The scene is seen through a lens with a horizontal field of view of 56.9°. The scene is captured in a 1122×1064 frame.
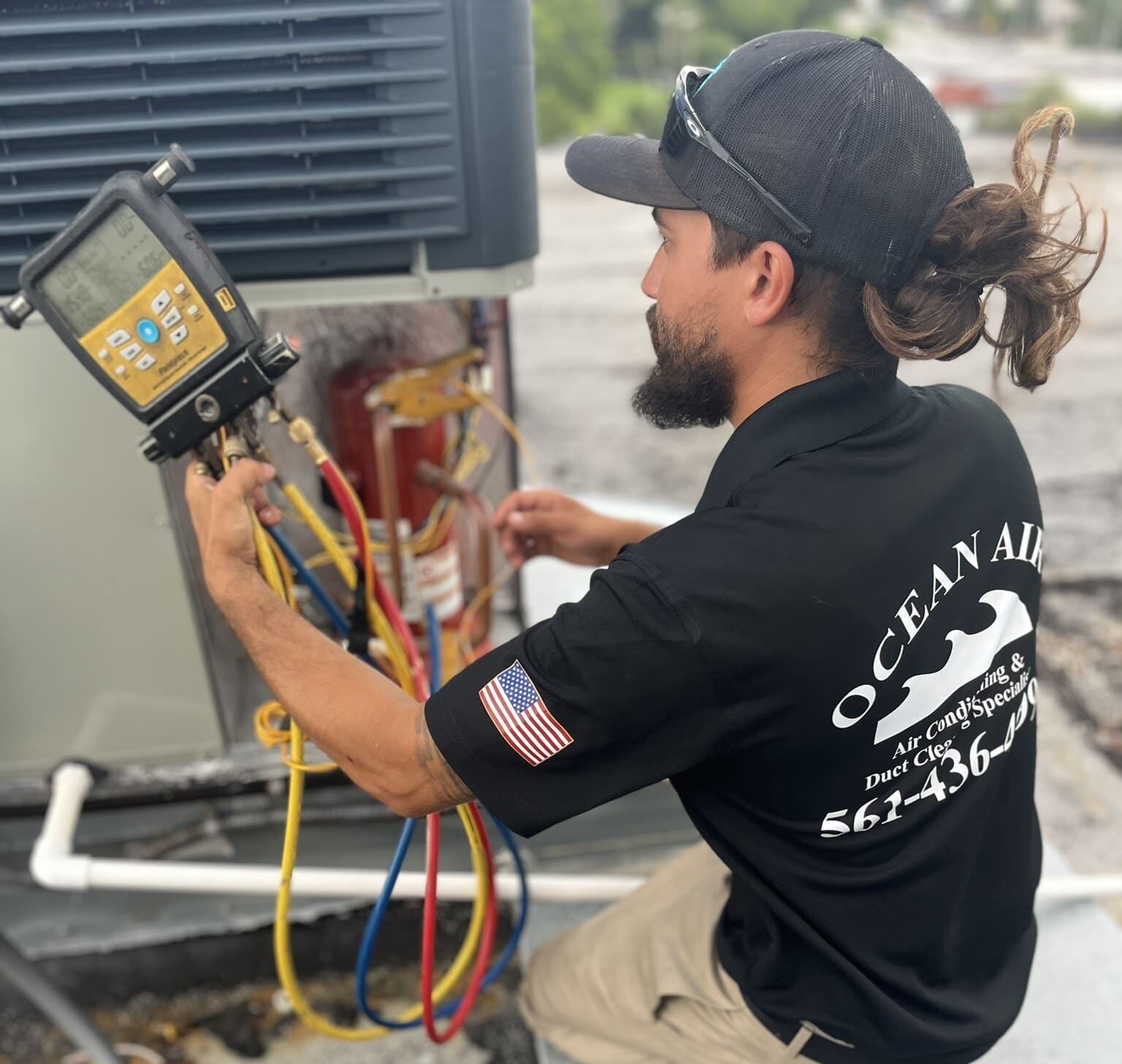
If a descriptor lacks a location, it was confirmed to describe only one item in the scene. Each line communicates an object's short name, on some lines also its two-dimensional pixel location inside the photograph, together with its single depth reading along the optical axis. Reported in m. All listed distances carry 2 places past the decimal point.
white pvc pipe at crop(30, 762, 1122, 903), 1.40
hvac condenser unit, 1.05
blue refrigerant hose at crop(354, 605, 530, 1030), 1.19
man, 0.89
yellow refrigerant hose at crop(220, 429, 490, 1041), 1.07
